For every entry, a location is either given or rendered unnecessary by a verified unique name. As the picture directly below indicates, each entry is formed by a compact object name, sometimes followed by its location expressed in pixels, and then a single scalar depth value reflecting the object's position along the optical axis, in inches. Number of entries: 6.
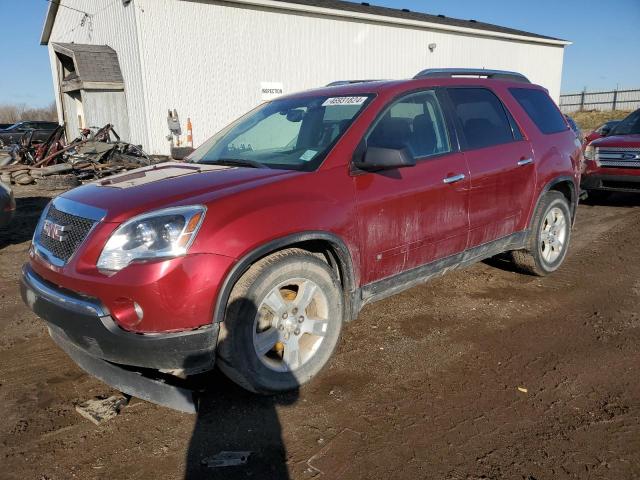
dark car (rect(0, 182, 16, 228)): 239.9
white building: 592.7
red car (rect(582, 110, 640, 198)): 335.0
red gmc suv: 102.5
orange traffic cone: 609.0
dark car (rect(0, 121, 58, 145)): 1049.6
